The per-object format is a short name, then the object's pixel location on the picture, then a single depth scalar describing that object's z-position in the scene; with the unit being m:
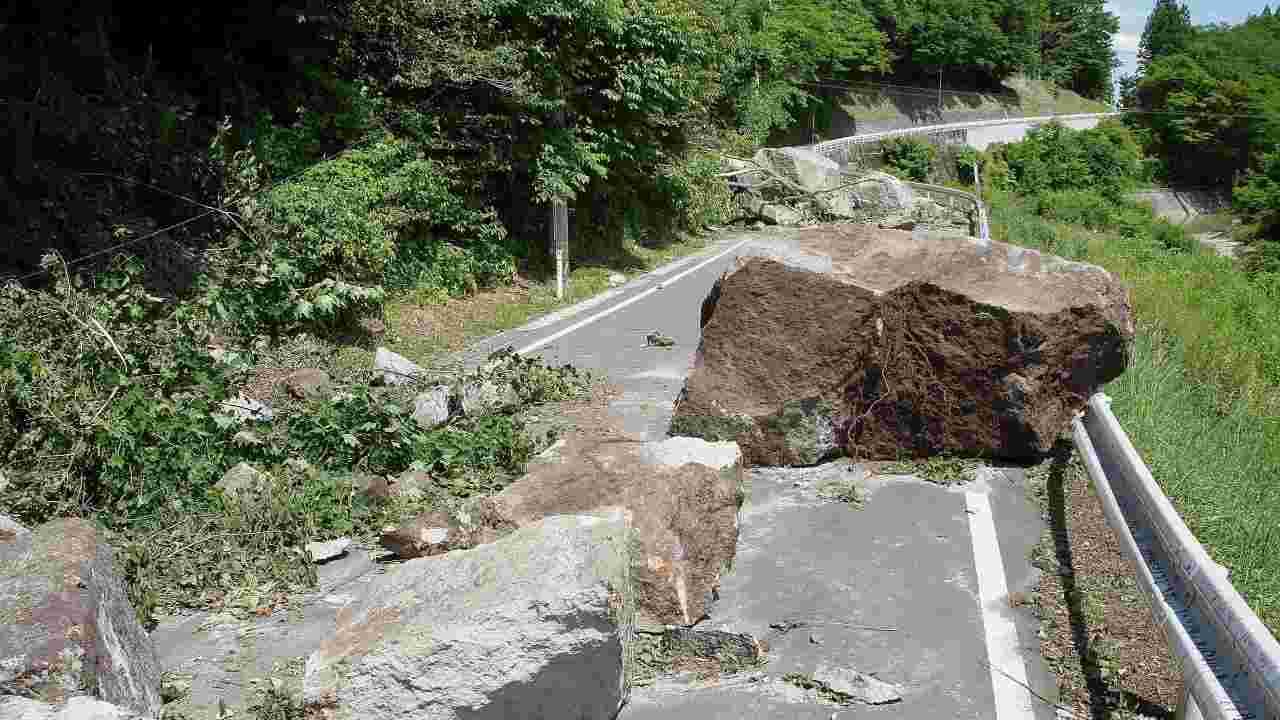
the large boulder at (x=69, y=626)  4.24
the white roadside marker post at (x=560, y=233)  17.95
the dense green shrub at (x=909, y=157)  55.91
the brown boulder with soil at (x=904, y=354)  7.59
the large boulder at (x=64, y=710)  3.83
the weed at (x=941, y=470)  7.57
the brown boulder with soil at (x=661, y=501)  5.43
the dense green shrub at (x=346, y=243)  12.16
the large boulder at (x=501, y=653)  4.17
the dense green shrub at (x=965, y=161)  61.31
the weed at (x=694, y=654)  5.09
